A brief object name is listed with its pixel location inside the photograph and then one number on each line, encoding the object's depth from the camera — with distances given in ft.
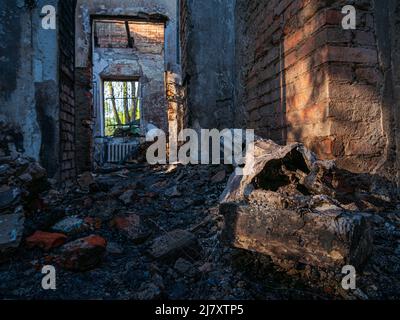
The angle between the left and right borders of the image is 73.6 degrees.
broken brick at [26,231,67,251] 5.46
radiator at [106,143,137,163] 32.58
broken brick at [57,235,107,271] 4.70
